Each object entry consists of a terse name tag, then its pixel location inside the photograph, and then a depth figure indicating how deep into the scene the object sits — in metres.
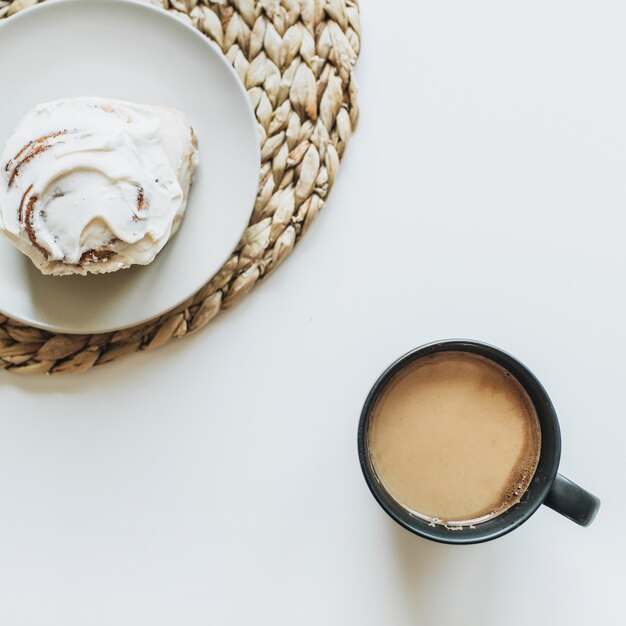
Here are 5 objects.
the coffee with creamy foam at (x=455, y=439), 0.85
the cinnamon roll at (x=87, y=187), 0.76
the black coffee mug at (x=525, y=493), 0.79
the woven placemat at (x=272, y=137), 0.89
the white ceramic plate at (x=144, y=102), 0.84
